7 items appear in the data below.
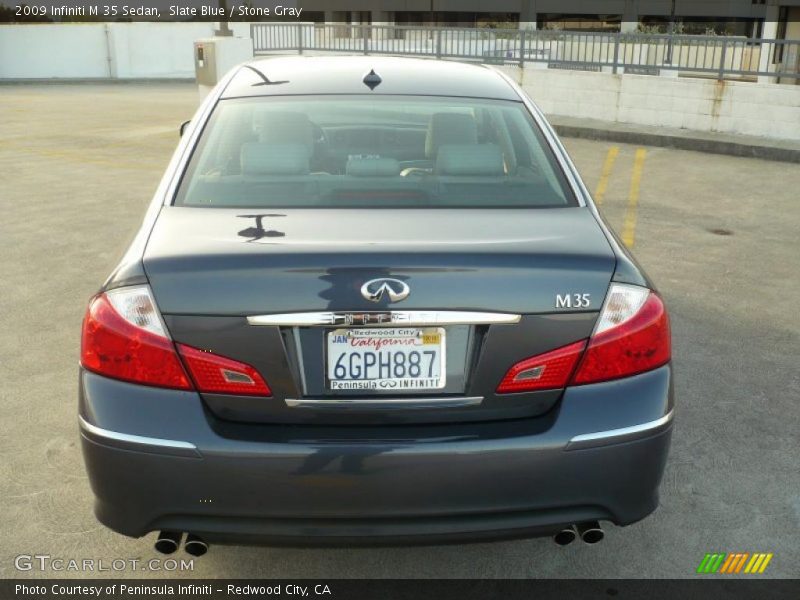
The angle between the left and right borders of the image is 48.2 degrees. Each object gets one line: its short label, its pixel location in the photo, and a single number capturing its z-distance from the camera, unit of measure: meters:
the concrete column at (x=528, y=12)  46.38
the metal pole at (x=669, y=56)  15.44
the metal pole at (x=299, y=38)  22.96
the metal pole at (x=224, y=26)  20.80
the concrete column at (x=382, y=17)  57.81
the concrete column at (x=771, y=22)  24.95
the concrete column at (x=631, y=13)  45.28
